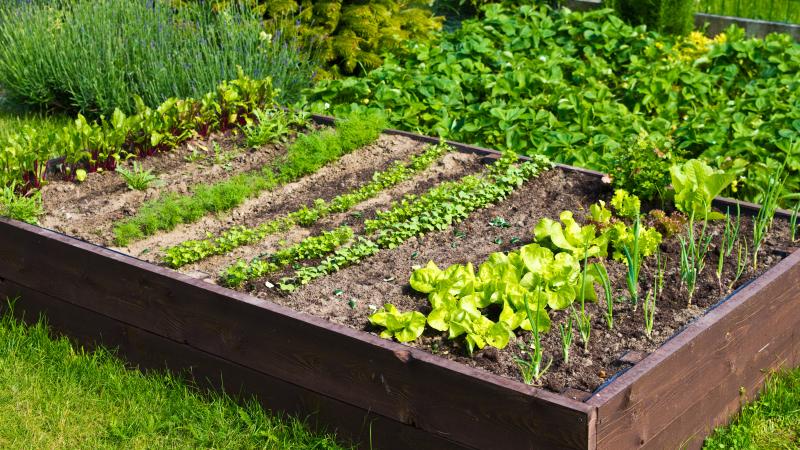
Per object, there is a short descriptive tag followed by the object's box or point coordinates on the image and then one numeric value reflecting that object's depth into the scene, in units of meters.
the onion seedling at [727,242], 4.01
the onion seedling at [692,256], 3.86
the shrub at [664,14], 8.36
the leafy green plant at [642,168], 4.71
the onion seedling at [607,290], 3.56
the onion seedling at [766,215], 4.10
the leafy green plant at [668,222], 4.41
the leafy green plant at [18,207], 4.60
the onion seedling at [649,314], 3.61
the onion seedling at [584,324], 3.51
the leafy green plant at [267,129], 5.82
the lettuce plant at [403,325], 3.62
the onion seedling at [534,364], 3.30
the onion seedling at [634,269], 3.69
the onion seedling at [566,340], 3.44
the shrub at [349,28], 7.68
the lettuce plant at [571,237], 4.18
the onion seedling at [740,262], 3.96
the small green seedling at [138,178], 5.23
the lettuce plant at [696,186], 4.50
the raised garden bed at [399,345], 3.16
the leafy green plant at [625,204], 4.58
